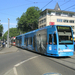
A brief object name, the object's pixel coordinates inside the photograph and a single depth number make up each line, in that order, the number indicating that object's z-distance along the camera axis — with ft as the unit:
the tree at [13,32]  329.46
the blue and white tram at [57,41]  34.35
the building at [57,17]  162.50
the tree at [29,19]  151.27
